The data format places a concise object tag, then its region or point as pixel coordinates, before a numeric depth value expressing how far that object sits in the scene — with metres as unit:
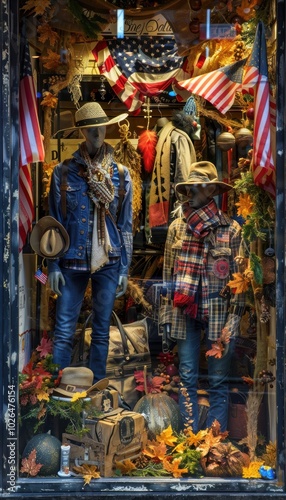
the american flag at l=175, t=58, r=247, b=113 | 4.76
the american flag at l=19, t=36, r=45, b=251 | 4.56
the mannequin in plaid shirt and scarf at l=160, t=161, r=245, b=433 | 4.77
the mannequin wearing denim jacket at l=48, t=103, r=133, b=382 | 4.74
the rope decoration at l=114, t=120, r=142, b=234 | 4.81
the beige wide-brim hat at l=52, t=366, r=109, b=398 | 4.70
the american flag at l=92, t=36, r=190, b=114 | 4.81
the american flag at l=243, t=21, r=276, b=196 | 4.54
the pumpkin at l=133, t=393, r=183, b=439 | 4.76
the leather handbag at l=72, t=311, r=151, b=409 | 4.78
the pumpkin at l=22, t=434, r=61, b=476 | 4.57
